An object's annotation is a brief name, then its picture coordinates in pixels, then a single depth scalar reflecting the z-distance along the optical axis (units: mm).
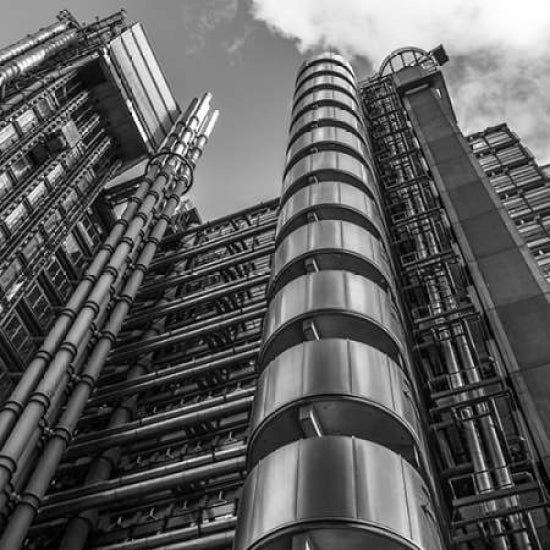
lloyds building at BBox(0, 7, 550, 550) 12867
